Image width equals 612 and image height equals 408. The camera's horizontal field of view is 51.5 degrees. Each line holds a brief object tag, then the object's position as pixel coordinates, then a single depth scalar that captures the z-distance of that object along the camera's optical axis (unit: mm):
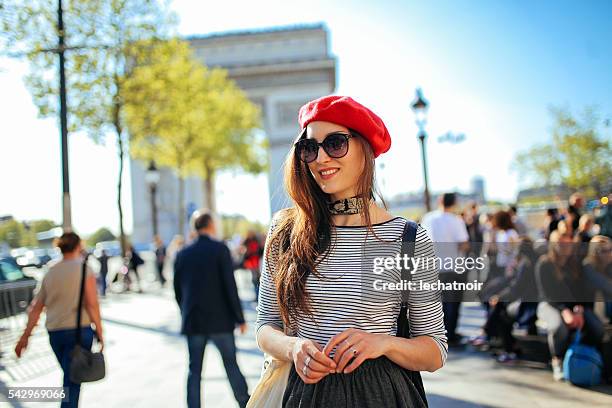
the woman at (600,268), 5625
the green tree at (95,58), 11453
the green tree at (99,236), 25625
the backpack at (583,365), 5750
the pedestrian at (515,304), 6148
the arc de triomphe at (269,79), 44125
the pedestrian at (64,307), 4906
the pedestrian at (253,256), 14657
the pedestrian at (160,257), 21328
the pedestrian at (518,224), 11102
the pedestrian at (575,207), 9913
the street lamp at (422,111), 16016
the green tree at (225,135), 29359
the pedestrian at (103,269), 18719
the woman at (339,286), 1782
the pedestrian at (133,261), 20094
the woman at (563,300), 5914
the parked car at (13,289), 9398
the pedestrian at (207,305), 5270
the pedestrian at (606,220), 9148
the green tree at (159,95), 18500
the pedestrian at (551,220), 10484
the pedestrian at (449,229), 7699
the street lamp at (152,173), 22391
